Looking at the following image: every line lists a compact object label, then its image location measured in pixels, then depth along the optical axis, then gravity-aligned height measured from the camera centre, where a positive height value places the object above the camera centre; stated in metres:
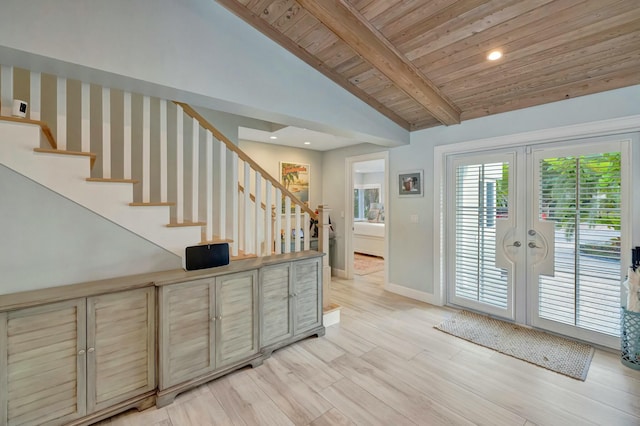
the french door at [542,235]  2.57 -0.22
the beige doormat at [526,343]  2.38 -1.24
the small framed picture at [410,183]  3.89 +0.42
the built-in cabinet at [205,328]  1.94 -0.86
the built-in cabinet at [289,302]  2.50 -0.84
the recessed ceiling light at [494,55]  2.30 +1.30
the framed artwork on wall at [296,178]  5.10 +0.63
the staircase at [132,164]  1.69 +0.36
